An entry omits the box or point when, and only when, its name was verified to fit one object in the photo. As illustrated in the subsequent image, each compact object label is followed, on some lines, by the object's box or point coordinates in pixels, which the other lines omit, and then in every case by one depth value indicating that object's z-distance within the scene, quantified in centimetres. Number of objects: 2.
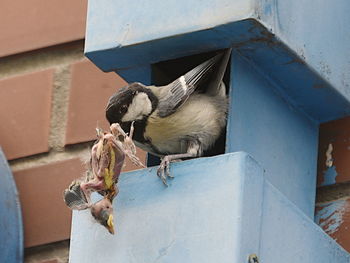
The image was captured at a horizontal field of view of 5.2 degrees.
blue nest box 295
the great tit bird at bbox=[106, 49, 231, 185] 313
